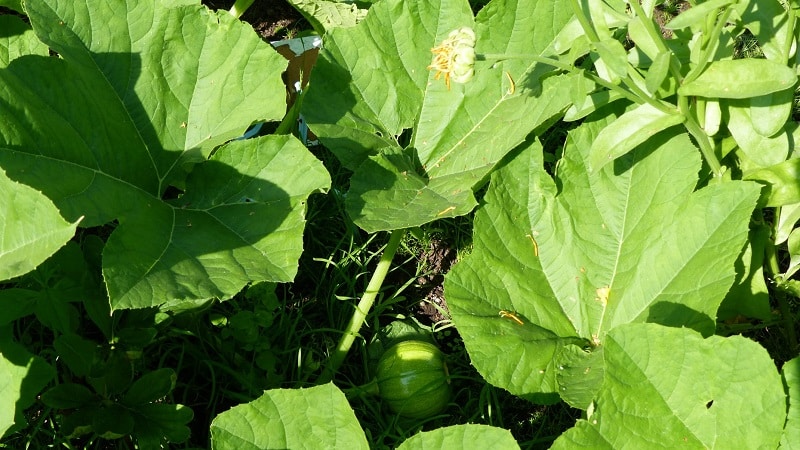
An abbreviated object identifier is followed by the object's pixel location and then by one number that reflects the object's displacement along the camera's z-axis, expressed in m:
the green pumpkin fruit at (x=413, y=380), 2.95
